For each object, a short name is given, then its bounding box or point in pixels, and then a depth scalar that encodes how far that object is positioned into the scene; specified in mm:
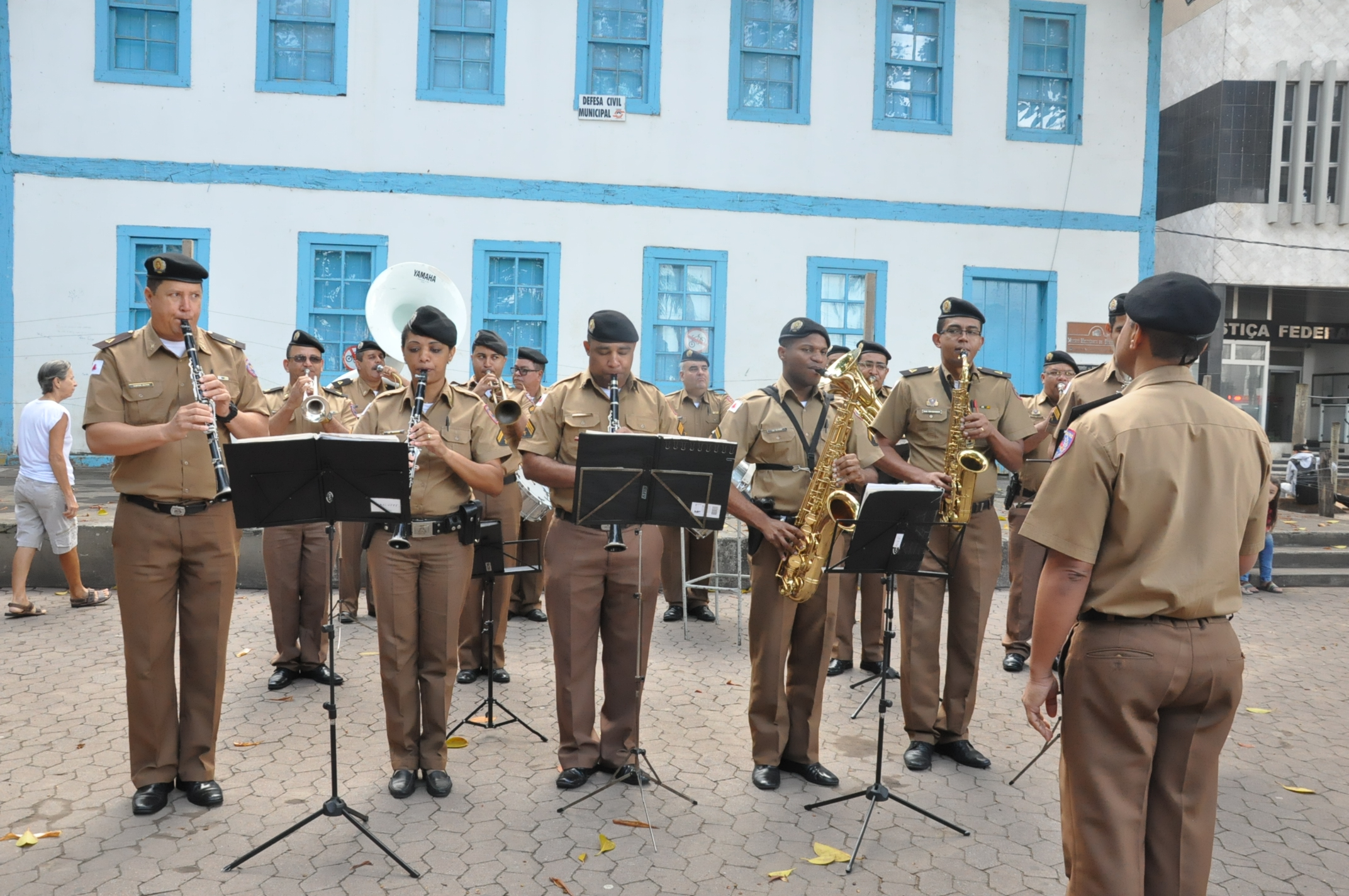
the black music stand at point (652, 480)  4449
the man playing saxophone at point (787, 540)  5125
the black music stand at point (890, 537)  4527
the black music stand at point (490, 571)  5844
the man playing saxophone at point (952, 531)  5578
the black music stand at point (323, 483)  4246
